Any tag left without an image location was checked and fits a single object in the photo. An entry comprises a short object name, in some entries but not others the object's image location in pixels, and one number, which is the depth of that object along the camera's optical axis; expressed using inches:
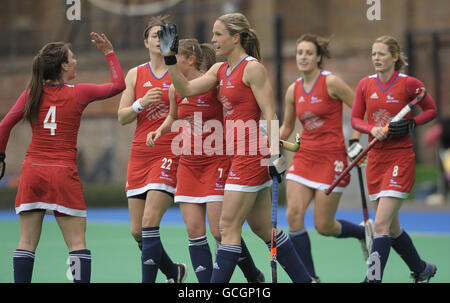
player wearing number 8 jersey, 503.2
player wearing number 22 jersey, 506.9
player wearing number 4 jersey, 433.1
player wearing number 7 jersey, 479.8
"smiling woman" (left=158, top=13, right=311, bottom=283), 440.5
